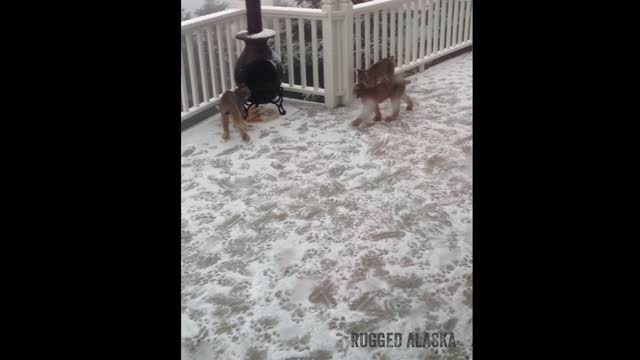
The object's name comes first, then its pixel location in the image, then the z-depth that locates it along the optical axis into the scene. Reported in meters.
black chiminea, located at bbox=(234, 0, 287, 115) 4.11
